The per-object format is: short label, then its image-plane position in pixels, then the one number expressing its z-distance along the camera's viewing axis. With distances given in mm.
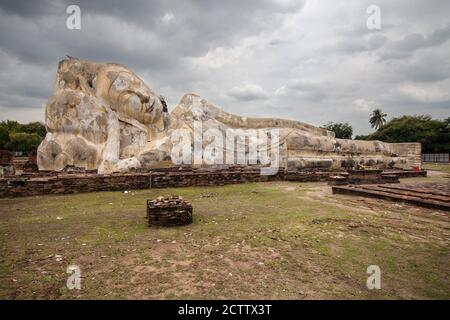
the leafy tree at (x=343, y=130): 46469
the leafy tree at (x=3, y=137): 35719
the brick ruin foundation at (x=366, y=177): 10641
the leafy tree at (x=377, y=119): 49500
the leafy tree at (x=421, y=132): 35469
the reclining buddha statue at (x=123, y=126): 10781
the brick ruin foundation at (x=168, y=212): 4668
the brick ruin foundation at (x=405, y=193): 6363
